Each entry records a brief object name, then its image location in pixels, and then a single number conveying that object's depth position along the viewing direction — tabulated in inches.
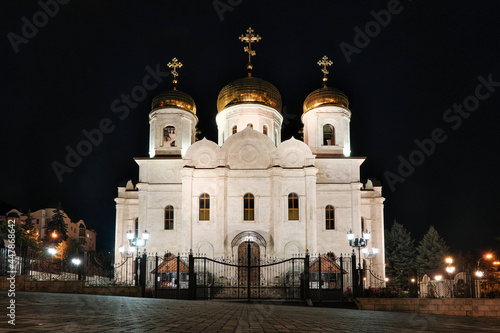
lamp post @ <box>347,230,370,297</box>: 743.7
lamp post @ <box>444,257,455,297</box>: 1016.2
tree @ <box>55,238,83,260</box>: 2312.5
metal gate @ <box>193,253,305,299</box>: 885.3
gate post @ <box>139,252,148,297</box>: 715.0
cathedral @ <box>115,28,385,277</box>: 1154.7
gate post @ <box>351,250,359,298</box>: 727.1
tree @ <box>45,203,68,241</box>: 2215.6
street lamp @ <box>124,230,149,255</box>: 831.1
